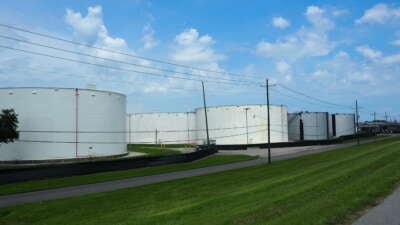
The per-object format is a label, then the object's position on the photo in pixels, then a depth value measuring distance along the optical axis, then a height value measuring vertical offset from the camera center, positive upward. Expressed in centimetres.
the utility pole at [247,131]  8091 +21
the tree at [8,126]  4327 +99
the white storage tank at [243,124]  8100 +159
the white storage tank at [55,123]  4906 +140
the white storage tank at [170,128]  9681 +117
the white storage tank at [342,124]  11993 +207
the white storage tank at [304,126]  10088 +137
